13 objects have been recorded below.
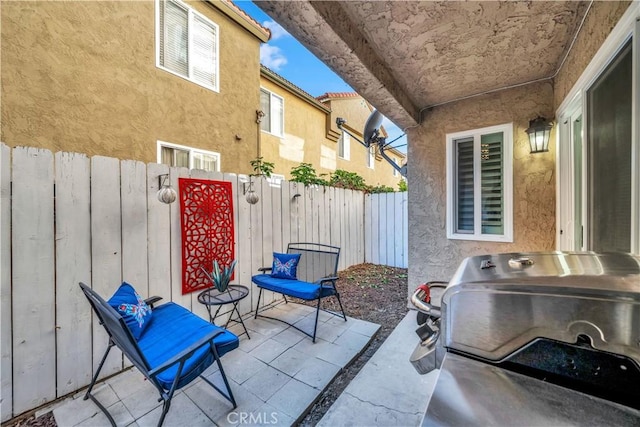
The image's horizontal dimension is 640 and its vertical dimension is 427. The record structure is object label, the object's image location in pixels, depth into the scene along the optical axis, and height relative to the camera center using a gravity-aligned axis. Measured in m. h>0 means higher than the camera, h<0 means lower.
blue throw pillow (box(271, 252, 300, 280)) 3.56 -0.77
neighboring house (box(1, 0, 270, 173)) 3.29 +2.22
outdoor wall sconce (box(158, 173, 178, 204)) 2.53 +0.19
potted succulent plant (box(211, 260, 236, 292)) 2.82 -0.74
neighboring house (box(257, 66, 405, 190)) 7.12 +2.89
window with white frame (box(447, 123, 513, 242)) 3.03 +0.37
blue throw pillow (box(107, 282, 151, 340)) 2.07 -0.82
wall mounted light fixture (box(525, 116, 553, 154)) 2.72 +0.88
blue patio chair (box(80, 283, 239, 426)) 1.58 -1.00
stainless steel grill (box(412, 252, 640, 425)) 0.70 -0.45
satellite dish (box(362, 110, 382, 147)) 4.71 +1.66
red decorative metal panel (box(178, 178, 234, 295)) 2.92 -0.19
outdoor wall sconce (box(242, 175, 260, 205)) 3.48 +0.27
